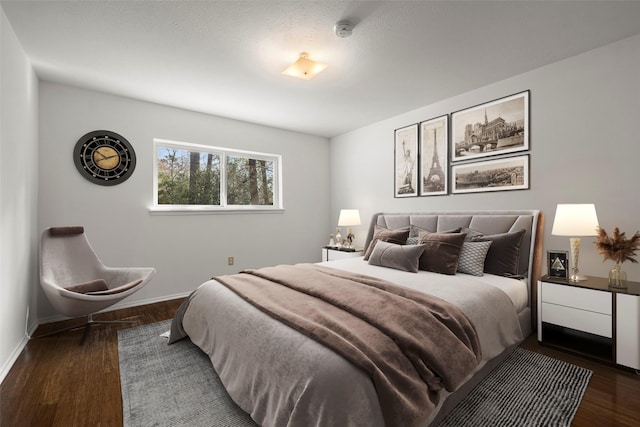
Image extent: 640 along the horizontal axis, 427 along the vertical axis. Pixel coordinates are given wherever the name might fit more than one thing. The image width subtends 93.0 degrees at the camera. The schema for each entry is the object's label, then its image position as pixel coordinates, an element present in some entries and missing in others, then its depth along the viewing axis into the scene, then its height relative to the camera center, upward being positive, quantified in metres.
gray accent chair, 2.53 -0.61
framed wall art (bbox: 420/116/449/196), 3.70 +0.70
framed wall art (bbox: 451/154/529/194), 3.05 +0.39
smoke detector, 2.19 +1.35
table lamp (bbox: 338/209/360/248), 4.47 -0.08
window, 3.99 +0.51
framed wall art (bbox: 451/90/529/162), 3.04 +0.90
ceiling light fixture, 2.59 +1.26
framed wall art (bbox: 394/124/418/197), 4.03 +0.69
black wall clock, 3.34 +0.65
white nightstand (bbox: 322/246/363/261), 4.30 -0.60
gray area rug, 1.64 -1.11
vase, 2.21 -0.50
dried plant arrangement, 2.20 -0.26
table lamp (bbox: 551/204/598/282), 2.30 -0.10
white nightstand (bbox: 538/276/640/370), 2.07 -0.79
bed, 1.23 -0.65
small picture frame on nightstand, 2.50 -0.45
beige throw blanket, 1.28 -0.59
